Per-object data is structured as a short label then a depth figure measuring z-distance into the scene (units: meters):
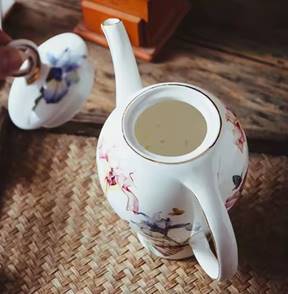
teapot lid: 0.72
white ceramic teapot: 0.63
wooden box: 0.85
